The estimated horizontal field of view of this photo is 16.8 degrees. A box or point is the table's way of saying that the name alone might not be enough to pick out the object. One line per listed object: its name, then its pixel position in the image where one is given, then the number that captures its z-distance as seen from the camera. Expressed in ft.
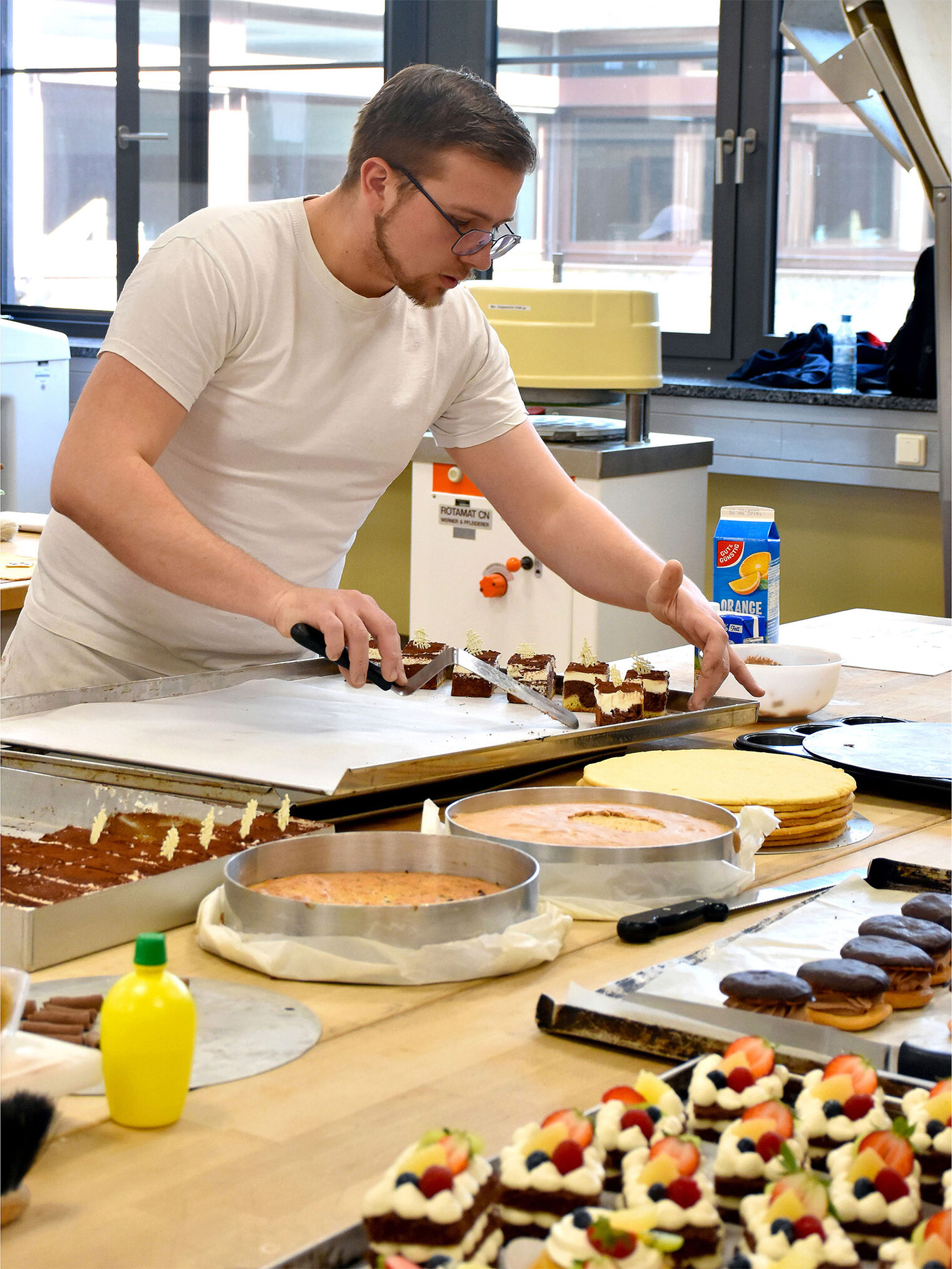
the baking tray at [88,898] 9.10
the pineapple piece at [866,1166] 7.89
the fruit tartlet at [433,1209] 7.27
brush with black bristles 8.00
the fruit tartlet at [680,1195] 7.42
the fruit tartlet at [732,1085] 8.26
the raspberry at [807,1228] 7.39
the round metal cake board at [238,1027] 8.65
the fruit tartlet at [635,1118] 8.09
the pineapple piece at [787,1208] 7.52
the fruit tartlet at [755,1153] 7.94
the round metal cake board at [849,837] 10.27
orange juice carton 12.81
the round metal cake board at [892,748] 10.87
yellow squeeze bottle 8.36
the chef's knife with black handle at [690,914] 9.40
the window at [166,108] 26.91
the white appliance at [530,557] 17.23
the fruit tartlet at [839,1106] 8.19
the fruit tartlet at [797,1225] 7.24
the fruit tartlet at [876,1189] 7.62
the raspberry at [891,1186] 7.75
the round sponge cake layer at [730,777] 10.38
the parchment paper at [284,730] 10.40
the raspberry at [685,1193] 7.56
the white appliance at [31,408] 25.69
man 11.07
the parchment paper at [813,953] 8.81
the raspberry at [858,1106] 8.23
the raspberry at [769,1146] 8.09
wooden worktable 7.95
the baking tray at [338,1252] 7.30
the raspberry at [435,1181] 7.38
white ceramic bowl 11.88
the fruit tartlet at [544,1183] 7.65
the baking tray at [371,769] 10.21
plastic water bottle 20.69
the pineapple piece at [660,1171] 7.72
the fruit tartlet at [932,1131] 8.10
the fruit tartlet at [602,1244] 7.14
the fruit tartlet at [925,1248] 7.25
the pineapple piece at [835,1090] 8.27
